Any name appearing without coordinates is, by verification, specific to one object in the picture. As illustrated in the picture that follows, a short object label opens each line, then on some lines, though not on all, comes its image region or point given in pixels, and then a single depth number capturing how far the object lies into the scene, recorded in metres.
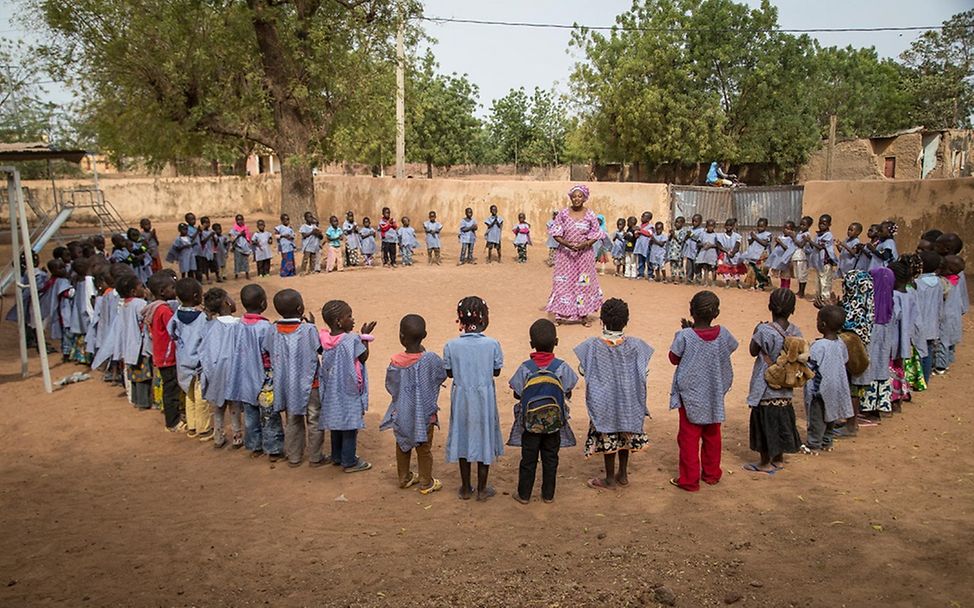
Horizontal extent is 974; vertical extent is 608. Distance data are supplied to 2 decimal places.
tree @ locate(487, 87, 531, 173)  41.03
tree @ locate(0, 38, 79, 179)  26.67
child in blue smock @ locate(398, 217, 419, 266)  15.84
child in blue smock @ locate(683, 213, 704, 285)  13.37
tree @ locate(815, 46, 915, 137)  37.72
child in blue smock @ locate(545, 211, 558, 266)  14.68
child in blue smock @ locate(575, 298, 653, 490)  4.89
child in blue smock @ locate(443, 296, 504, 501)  4.78
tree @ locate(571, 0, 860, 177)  25.28
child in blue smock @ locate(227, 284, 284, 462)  5.63
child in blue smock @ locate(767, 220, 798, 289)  12.10
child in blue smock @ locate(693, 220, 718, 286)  13.15
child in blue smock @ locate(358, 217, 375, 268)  15.39
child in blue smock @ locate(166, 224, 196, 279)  13.28
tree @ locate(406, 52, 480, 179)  35.75
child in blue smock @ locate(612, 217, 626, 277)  14.34
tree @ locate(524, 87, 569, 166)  40.34
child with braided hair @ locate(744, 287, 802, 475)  5.23
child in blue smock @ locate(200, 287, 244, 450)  5.75
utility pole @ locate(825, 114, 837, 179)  23.22
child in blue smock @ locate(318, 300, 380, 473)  5.25
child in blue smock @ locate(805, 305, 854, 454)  5.61
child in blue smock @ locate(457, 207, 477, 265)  15.88
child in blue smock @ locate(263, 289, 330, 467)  5.40
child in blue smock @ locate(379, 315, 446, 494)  4.91
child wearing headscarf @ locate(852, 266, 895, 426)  6.45
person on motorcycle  17.63
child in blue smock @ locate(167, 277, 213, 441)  6.07
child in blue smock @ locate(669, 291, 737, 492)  4.94
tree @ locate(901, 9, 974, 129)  27.39
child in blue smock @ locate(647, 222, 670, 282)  13.76
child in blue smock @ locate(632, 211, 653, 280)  13.81
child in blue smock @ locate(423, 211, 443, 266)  16.05
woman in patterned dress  10.00
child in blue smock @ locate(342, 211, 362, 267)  15.48
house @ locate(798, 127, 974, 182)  21.55
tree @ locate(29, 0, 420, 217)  15.98
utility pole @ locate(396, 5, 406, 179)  19.14
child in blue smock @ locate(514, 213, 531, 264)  16.12
